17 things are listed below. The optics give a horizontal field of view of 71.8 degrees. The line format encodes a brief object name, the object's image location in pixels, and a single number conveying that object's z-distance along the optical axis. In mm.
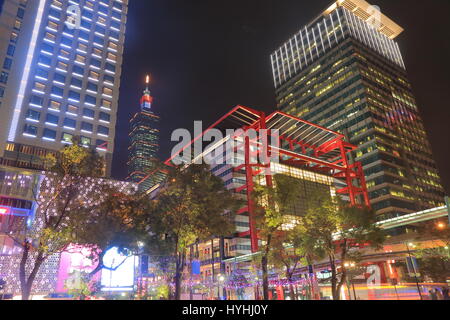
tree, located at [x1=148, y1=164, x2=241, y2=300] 23766
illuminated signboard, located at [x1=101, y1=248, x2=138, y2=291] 24745
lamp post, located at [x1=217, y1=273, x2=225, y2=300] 41650
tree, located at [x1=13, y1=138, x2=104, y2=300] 21156
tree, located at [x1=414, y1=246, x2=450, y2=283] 32584
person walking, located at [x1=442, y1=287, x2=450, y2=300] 20683
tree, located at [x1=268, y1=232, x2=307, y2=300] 25906
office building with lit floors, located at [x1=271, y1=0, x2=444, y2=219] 95625
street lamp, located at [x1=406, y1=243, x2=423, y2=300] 18681
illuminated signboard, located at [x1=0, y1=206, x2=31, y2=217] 38719
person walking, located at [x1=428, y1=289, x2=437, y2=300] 21380
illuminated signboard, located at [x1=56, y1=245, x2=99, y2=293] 30884
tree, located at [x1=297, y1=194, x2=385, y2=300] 24578
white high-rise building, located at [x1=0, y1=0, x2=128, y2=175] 45625
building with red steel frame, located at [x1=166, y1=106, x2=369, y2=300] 63288
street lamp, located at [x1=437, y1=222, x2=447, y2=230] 35188
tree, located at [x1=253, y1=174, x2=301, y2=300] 25094
